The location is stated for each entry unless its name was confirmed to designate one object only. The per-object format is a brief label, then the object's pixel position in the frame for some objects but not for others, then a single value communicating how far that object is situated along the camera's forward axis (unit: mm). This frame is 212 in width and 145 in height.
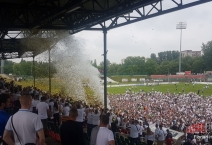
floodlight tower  76938
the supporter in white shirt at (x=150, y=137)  9313
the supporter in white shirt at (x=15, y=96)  9817
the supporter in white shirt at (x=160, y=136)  9844
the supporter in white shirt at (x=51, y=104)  10038
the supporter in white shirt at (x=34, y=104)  9047
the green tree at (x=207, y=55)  87375
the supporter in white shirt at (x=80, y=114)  9191
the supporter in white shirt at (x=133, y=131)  8969
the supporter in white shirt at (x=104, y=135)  3637
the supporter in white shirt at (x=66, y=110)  9635
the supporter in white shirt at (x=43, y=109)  7941
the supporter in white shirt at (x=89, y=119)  9864
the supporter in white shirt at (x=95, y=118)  9773
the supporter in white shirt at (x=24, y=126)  3126
